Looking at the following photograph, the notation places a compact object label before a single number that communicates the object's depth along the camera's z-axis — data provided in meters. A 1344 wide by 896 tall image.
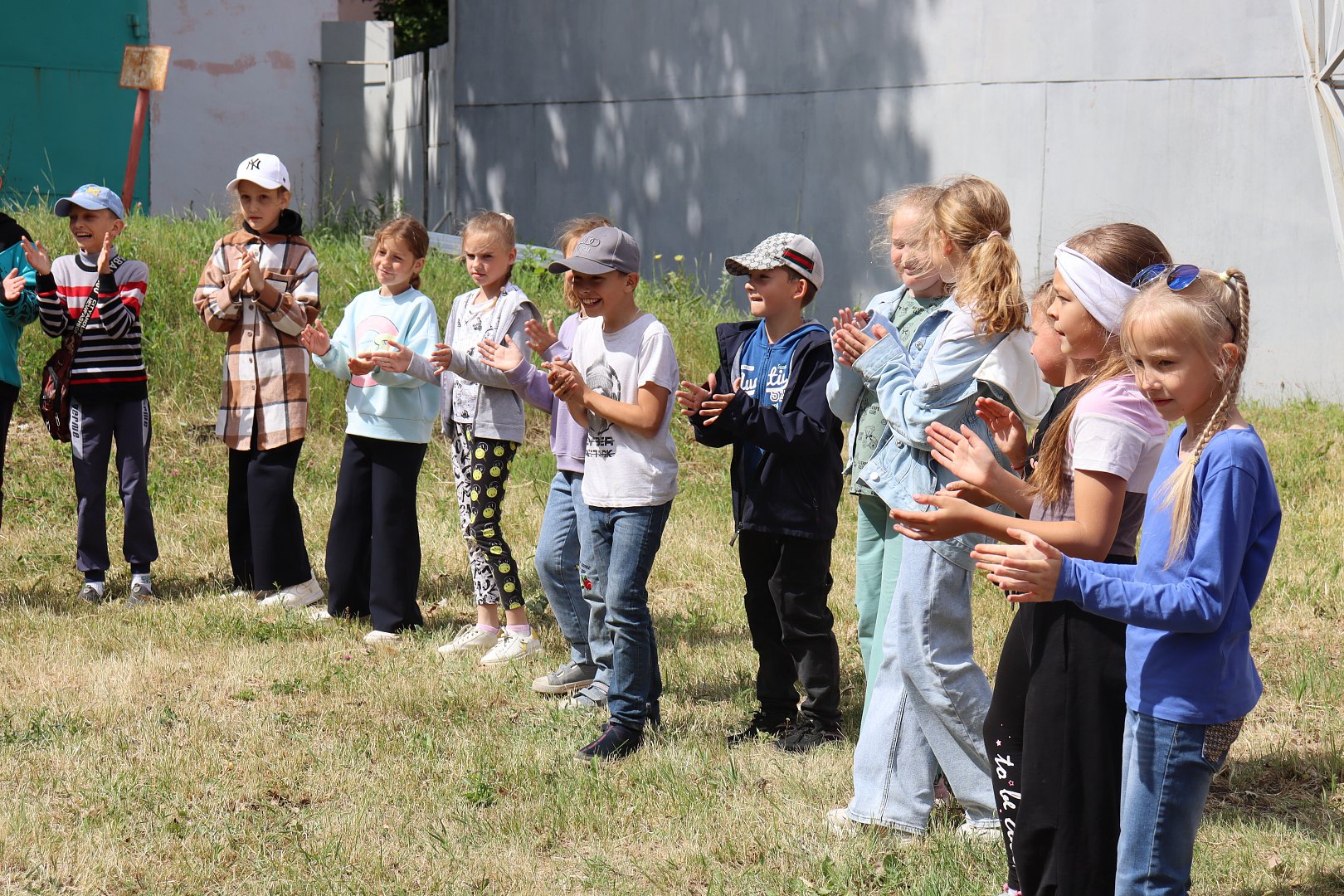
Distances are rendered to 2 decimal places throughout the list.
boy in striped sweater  6.69
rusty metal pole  11.83
